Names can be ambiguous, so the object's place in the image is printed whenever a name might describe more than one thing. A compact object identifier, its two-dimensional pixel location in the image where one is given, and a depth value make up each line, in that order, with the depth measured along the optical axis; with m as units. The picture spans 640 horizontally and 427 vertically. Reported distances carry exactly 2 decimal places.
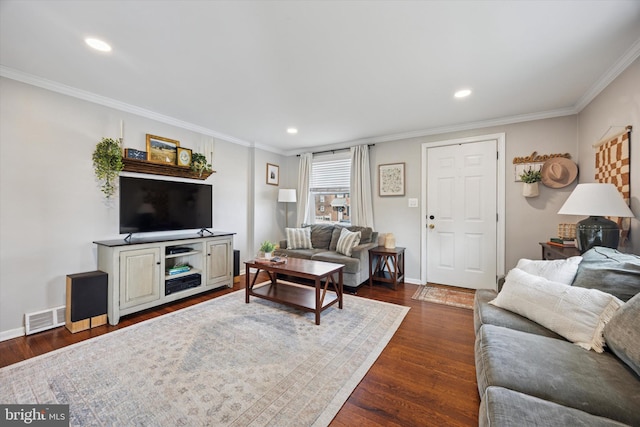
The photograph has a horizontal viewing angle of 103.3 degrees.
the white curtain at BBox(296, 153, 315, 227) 5.11
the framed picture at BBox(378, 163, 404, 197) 4.18
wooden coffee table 2.69
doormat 3.21
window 4.82
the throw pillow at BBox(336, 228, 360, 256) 3.82
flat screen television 2.99
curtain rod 4.47
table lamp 1.92
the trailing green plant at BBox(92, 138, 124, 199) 2.83
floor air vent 2.40
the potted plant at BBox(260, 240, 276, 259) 3.33
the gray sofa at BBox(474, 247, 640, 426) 0.90
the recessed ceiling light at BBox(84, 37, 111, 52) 1.88
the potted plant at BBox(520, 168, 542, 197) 3.21
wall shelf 3.04
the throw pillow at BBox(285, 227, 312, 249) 4.45
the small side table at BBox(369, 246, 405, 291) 3.74
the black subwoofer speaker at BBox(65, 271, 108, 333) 2.45
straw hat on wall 3.05
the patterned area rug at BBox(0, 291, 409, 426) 1.49
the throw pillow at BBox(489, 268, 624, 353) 1.32
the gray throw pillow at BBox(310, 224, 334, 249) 4.49
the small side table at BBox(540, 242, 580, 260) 2.29
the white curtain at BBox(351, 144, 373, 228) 4.43
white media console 2.64
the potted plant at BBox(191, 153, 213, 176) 3.62
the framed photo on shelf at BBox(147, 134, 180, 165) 3.27
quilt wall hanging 2.10
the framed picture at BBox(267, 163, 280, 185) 5.09
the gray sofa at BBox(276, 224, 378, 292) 3.61
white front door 3.58
